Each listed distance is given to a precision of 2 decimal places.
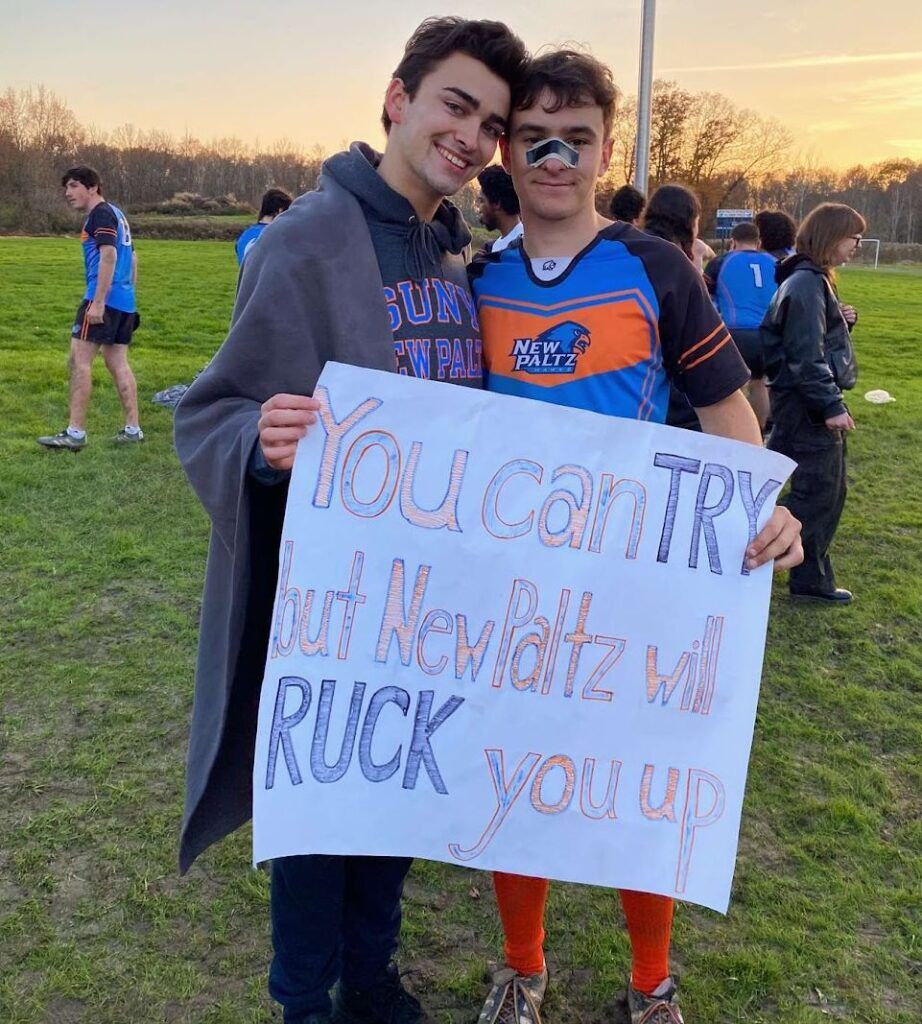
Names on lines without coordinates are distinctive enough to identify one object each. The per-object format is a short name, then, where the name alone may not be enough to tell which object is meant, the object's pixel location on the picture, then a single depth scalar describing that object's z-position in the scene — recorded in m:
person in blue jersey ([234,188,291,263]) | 7.88
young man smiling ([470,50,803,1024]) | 1.84
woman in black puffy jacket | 4.64
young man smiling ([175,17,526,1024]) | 1.68
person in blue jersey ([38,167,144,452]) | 7.13
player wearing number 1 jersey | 6.80
